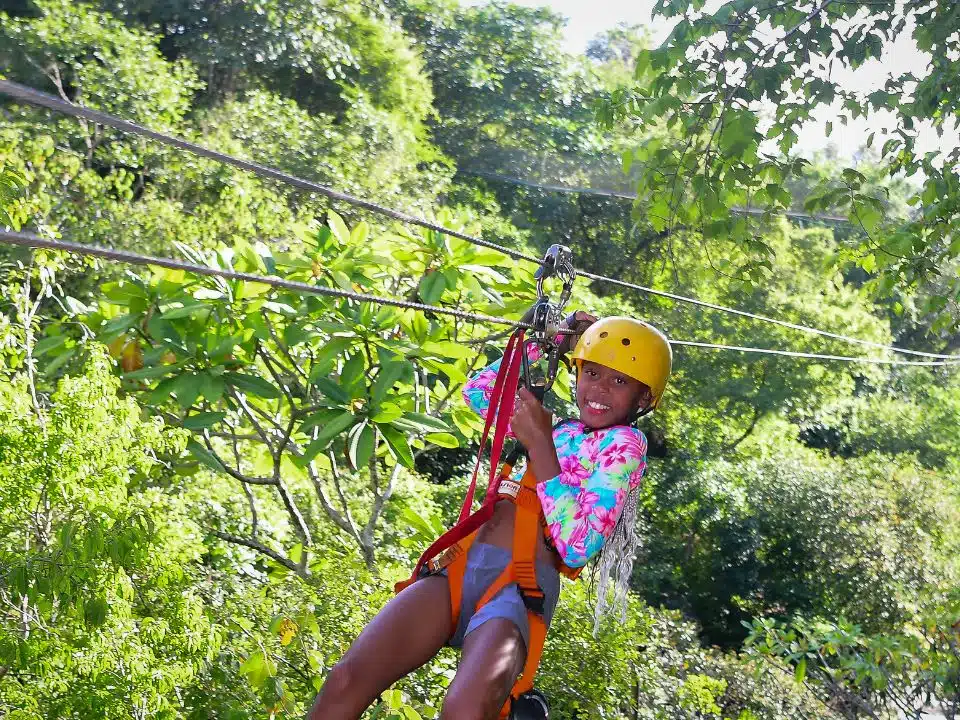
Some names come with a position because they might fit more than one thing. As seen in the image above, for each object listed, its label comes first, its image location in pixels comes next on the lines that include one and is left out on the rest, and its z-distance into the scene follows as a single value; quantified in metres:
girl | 2.35
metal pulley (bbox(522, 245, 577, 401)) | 2.63
